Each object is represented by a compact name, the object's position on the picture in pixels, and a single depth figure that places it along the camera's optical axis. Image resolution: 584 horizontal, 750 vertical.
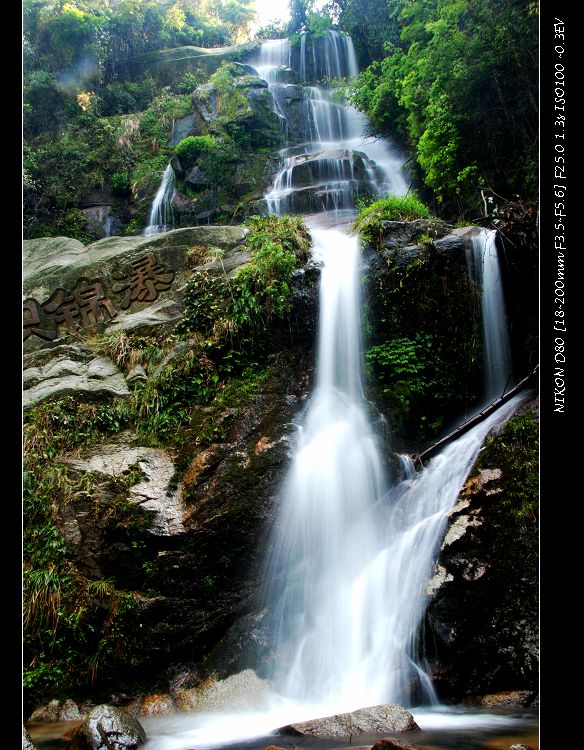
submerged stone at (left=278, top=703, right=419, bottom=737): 4.21
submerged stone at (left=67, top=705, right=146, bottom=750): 4.07
